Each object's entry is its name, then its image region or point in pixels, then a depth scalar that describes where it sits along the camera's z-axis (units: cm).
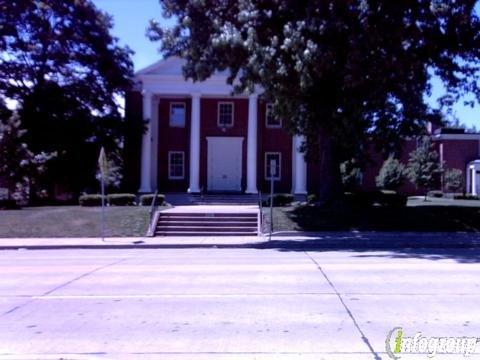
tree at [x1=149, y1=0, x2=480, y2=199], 1995
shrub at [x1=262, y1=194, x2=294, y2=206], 3022
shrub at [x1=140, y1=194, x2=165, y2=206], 3117
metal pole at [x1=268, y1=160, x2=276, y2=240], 2238
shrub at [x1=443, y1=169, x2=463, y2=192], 4572
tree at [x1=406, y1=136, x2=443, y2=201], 4394
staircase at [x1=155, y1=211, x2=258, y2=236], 2409
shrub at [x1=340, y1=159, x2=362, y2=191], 4307
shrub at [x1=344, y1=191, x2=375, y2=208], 2897
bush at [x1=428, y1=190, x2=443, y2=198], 4559
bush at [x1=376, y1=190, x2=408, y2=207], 3000
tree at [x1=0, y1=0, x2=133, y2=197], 3731
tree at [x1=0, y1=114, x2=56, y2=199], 3241
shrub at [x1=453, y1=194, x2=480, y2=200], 4253
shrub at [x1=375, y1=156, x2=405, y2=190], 4394
